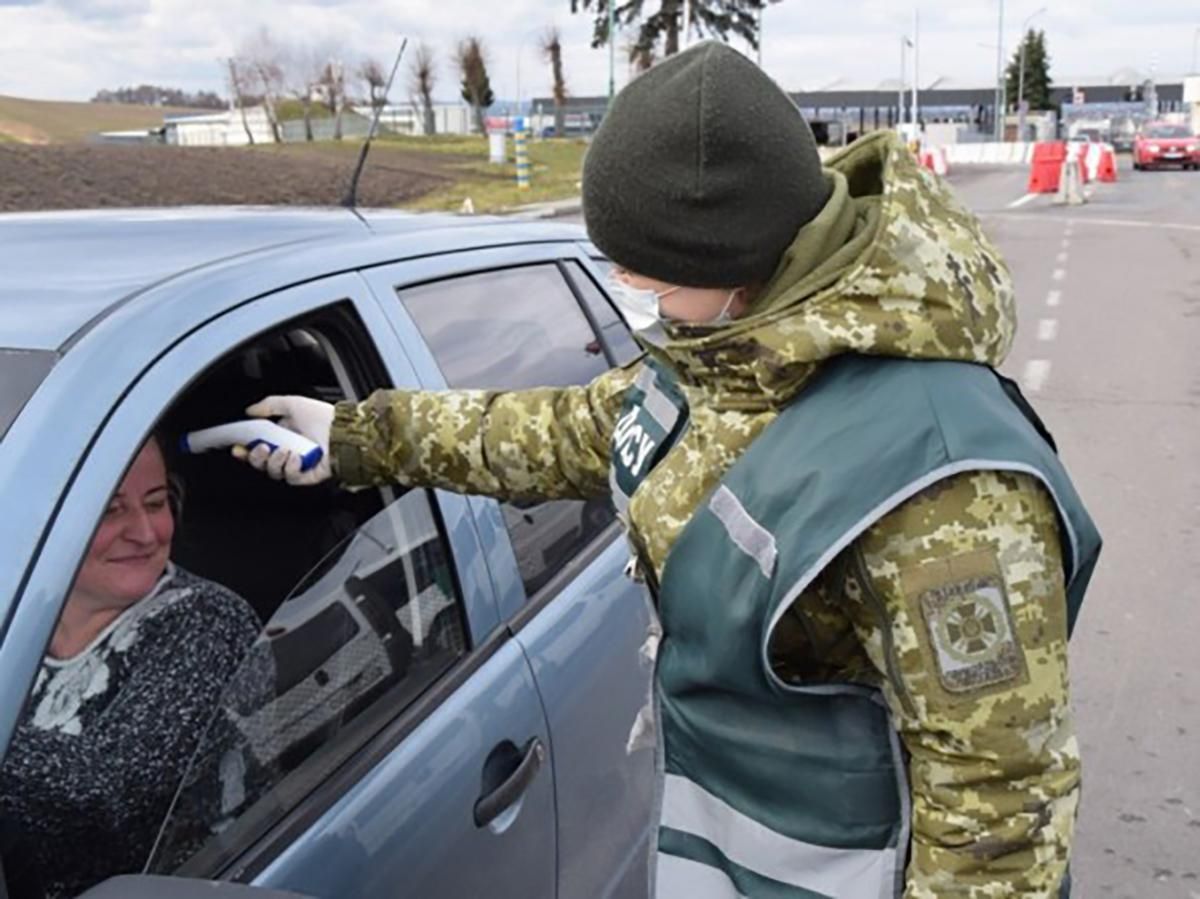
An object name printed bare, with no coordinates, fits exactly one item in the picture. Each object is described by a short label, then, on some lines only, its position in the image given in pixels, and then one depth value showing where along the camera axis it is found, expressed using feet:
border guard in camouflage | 4.52
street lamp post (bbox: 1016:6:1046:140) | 216.74
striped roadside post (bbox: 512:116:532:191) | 98.73
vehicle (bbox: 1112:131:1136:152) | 192.74
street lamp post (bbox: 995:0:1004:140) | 209.26
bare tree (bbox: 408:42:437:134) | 188.96
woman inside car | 5.10
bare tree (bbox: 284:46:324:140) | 149.07
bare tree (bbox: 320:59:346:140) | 134.74
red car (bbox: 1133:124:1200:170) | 133.49
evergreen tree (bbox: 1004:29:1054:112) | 287.69
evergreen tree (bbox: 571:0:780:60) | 195.72
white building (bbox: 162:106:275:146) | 174.81
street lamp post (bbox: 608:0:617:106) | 139.96
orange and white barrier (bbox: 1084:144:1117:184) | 105.81
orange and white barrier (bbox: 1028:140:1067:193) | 97.09
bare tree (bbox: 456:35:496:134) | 211.61
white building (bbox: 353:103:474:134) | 207.72
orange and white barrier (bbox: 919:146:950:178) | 101.72
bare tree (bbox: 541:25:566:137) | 220.02
